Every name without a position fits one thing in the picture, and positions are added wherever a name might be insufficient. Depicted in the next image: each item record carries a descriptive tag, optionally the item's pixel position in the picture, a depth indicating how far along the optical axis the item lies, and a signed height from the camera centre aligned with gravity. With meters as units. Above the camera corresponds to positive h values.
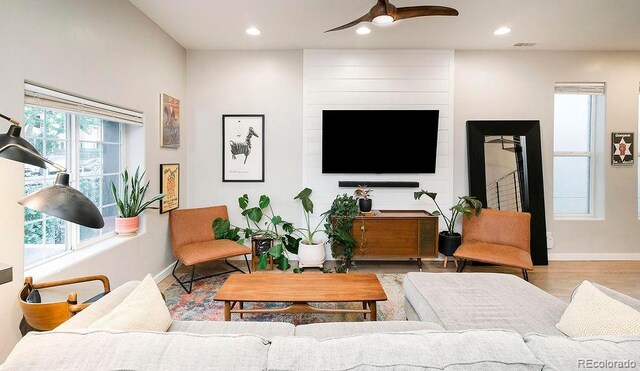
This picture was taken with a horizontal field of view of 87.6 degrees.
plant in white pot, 3.88 -0.79
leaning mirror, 4.21 +0.12
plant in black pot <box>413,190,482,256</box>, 3.88 -0.46
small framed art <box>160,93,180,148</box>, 3.61 +0.62
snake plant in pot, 2.94 -0.26
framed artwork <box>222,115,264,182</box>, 4.26 +0.37
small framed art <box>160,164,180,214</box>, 3.62 -0.11
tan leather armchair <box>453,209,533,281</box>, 3.45 -0.70
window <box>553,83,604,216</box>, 4.41 +0.33
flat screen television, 4.12 +0.46
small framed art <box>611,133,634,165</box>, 4.27 +0.41
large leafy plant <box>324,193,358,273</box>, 3.81 -0.60
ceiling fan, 2.37 +1.23
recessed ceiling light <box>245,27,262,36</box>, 3.55 +1.58
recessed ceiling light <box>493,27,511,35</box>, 3.55 +1.60
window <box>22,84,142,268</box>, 2.18 +0.15
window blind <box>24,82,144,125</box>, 1.99 +0.51
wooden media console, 3.88 -0.69
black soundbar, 4.25 -0.08
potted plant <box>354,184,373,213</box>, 4.01 -0.27
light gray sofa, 0.94 -0.52
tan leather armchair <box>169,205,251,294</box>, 3.38 -0.72
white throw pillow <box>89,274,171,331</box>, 1.31 -0.58
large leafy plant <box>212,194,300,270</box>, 3.68 -0.65
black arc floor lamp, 1.17 -0.09
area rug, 2.73 -1.15
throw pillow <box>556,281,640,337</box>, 1.34 -0.58
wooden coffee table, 2.30 -0.82
